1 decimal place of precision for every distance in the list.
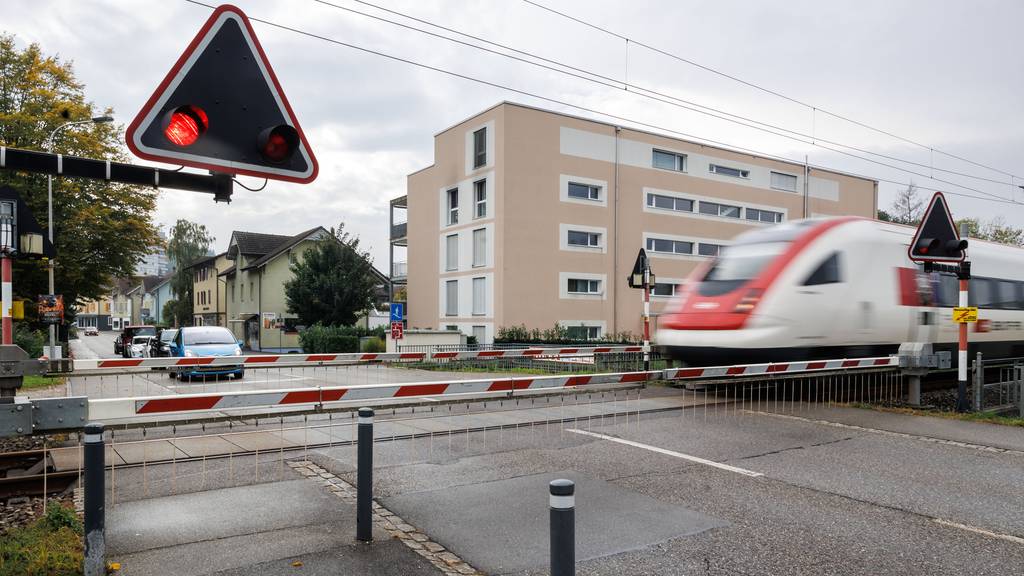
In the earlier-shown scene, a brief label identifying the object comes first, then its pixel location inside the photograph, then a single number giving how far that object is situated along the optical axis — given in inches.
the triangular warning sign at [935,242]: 415.8
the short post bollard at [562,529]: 106.8
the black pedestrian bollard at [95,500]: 142.2
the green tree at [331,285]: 1533.0
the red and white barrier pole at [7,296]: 363.3
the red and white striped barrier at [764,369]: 341.4
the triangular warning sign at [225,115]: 120.0
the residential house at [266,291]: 2009.1
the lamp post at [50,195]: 1041.6
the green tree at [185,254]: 2953.7
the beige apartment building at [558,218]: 1275.8
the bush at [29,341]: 954.1
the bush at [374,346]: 1266.0
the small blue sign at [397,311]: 957.8
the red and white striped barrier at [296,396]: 161.4
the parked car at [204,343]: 712.4
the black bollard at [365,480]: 176.6
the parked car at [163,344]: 858.5
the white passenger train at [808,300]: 434.3
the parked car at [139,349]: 1338.2
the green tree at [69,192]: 1147.9
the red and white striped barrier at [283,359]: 403.5
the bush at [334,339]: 1409.9
